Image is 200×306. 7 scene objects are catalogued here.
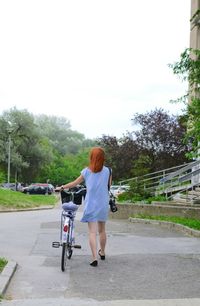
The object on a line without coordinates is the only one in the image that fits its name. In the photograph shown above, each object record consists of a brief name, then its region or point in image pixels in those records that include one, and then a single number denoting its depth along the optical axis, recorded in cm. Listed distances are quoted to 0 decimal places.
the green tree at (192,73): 1448
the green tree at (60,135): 11806
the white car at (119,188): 3038
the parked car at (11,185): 5991
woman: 890
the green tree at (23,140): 7461
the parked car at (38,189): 6169
